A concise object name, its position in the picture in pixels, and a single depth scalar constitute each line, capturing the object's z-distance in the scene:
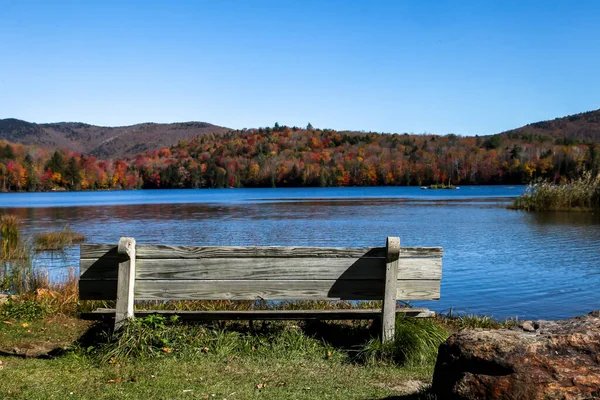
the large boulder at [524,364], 3.49
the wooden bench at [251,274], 5.67
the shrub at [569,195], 33.22
